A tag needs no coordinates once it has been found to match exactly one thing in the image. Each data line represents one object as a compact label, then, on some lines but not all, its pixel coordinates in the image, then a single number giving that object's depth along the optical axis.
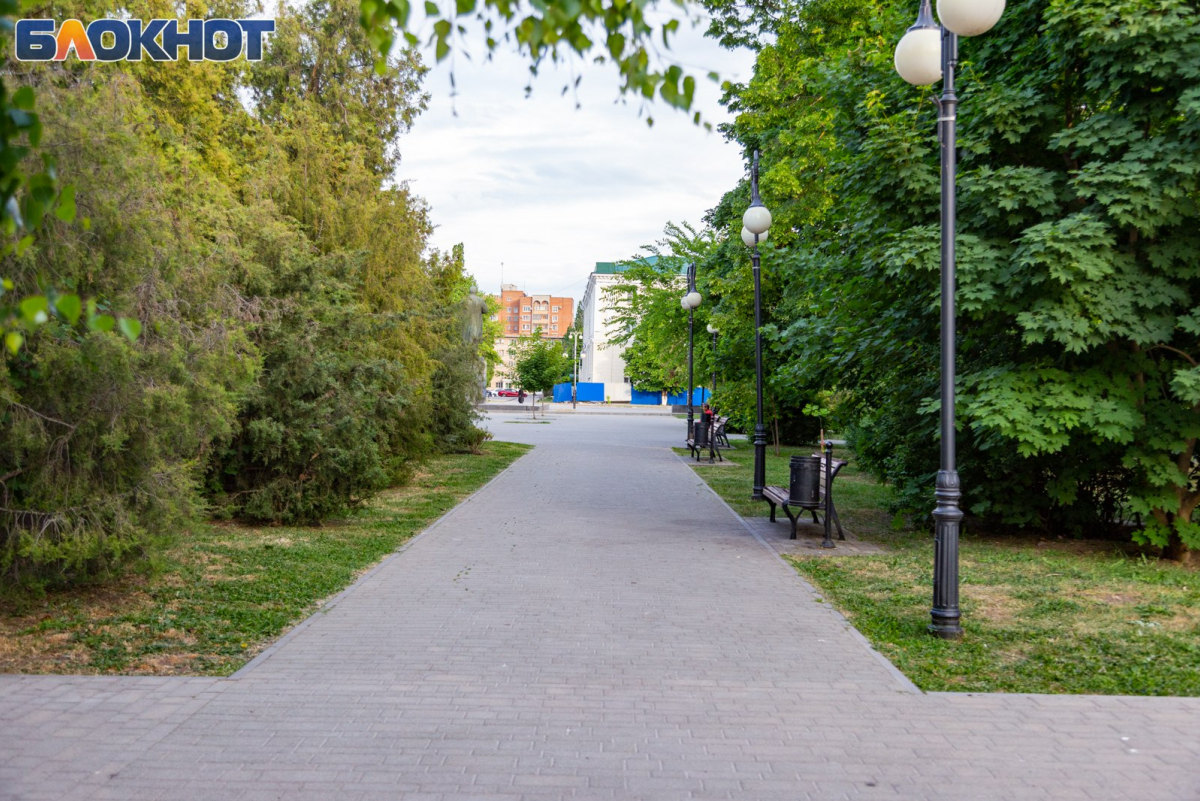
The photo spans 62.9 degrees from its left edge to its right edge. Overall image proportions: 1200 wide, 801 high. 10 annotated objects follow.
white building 102.00
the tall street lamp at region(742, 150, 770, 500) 14.16
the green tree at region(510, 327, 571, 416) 65.81
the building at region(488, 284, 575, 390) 164.85
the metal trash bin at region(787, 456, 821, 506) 11.39
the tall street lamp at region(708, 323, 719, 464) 24.73
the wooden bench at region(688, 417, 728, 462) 25.39
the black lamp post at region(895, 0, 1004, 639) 6.99
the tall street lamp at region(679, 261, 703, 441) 25.36
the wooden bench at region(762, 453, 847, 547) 11.28
